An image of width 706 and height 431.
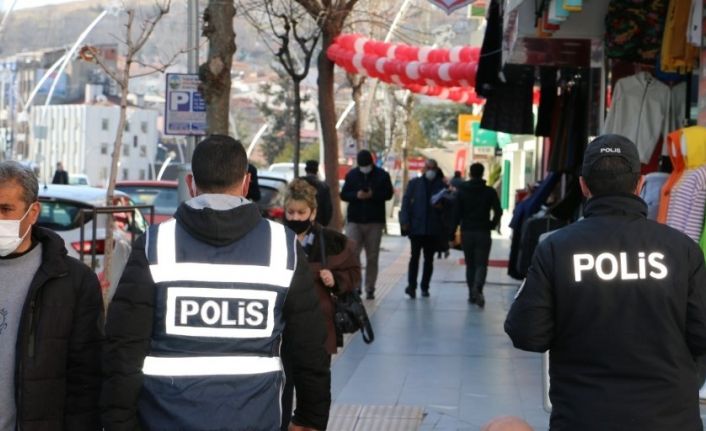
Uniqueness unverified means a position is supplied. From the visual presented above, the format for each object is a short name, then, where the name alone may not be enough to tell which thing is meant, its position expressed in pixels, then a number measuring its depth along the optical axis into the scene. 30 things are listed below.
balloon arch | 19.92
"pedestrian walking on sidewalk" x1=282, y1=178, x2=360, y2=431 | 7.32
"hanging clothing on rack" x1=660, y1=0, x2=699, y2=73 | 10.32
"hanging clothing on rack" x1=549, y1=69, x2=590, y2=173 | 14.82
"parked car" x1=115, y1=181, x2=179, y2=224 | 19.66
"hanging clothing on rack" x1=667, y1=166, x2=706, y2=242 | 8.62
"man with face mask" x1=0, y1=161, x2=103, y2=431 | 4.59
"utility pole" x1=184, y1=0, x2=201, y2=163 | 19.25
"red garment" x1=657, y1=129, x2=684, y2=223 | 8.91
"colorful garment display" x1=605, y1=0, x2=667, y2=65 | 11.47
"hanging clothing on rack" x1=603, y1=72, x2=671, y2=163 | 11.52
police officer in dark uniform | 4.31
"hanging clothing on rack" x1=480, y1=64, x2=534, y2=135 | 17.39
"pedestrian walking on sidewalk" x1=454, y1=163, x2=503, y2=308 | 16.84
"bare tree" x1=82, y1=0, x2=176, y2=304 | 12.30
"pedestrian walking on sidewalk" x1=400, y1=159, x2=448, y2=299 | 17.44
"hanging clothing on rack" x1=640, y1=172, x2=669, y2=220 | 9.62
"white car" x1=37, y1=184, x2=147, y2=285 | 13.65
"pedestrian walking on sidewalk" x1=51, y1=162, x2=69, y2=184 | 41.53
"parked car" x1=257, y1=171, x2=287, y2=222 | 19.06
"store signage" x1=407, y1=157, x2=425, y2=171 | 49.03
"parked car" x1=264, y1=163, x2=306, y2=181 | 54.25
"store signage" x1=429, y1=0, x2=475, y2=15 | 13.91
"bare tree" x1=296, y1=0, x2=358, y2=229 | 23.45
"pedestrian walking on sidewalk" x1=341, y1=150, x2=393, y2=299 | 17.14
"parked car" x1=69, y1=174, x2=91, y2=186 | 63.88
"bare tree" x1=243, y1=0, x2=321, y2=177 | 22.22
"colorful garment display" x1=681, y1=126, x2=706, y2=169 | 8.73
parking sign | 16.25
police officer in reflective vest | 4.12
